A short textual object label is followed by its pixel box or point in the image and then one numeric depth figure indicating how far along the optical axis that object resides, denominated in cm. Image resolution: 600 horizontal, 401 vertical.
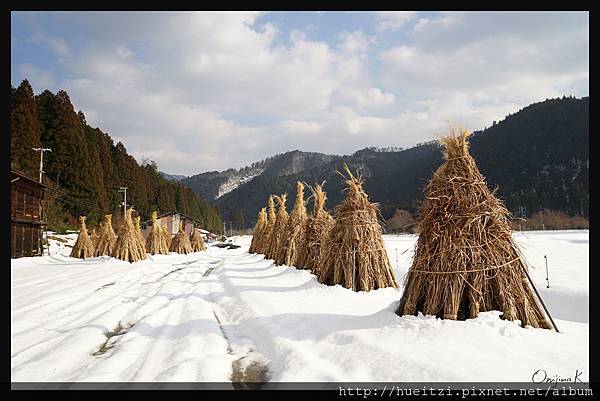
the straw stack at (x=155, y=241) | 2966
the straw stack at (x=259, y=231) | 2766
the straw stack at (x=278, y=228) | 1881
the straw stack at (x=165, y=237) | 3253
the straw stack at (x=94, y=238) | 2636
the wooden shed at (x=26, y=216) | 2247
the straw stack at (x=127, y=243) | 2216
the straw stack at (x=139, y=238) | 2379
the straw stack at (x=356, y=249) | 816
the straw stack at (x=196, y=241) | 4109
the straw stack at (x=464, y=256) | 425
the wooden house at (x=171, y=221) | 5756
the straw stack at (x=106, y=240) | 2361
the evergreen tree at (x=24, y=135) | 2928
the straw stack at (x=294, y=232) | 1562
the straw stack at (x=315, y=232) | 1166
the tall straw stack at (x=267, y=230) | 2373
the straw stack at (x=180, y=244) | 3588
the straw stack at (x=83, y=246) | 2412
